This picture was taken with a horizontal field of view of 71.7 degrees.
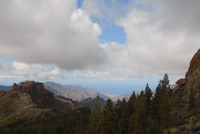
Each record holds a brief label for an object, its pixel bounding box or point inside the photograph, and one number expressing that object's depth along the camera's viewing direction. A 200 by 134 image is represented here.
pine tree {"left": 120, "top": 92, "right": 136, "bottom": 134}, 62.41
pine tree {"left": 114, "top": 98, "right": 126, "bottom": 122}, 83.05
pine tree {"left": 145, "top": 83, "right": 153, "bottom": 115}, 74.81
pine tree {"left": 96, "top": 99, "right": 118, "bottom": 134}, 43.69
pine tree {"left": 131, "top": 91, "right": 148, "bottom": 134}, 48.29
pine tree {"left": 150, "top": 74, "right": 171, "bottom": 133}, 52.14
